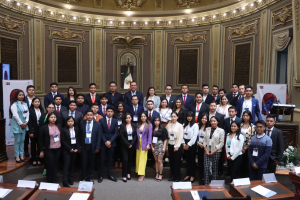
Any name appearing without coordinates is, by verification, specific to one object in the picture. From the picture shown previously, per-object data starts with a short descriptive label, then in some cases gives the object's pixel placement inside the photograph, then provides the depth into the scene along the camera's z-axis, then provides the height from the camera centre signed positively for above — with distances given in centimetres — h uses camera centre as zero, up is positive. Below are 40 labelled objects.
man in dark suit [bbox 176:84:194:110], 591 -15
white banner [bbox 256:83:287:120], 612 -5
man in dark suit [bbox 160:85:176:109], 586 -10
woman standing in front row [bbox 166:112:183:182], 496 -100
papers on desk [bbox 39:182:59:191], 307 -116
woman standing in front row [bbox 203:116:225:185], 447 -94
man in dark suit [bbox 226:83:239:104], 617 -2
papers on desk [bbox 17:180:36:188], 308 -113
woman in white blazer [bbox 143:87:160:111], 586 -13
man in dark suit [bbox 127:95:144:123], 549 -37
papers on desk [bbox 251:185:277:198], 297 -119
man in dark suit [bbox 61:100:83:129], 488 -42
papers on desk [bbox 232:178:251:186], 327 -116
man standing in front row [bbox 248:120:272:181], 403 -96
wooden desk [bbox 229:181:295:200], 291 -120
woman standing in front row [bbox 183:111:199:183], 487 -96
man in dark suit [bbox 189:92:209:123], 531 -30
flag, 1080 +62
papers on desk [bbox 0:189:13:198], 281 -115
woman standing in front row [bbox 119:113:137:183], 506 -96
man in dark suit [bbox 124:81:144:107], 603 -7
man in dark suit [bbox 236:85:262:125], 518 -23
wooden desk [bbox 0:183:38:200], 280 -117
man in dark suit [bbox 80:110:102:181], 483 -91
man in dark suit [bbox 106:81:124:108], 606 -9
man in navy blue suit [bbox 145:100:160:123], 531 -41
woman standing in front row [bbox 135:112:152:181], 512 -102
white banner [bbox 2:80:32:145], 627 +0
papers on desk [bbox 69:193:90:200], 285 -119
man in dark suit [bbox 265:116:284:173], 416 -81
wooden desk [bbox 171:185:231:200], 294 -121
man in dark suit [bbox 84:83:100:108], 587 -11
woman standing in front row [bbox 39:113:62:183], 445 -92
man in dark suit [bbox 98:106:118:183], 503 -86
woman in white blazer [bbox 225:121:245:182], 427 -96
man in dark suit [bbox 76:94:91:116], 533 -29
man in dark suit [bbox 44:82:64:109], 554 -6
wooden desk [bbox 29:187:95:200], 285 -119
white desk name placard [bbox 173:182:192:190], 315 -116
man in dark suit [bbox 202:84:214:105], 600 -8
